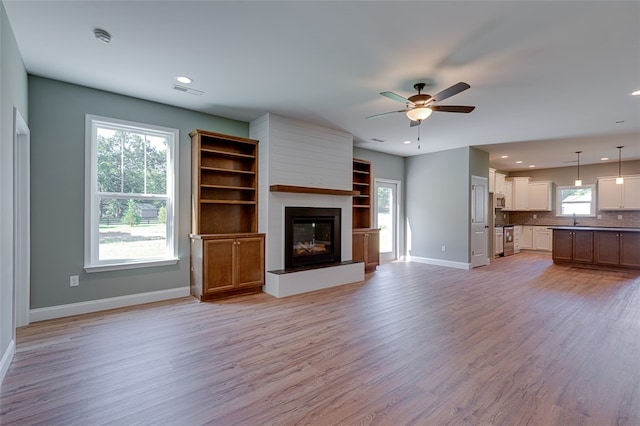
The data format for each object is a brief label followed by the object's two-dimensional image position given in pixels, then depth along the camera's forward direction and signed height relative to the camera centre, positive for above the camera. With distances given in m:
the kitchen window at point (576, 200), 9.07 +0.41
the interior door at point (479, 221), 7.04 -0.19
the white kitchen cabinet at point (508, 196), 10.09 +0.58
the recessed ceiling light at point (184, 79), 3.55 +1.57
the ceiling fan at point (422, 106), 3.29 +1.21
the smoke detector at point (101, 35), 2.63 +1.55
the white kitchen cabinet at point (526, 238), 10.06 -0.81
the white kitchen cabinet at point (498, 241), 8.81 -0.82
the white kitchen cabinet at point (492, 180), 8.83 +0.97
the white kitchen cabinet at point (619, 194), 8.11 +0.55
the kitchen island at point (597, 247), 6.63 -0.75
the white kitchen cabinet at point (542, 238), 9.67 -0.79
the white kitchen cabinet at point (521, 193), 10.01 +0.67
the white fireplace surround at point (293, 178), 4.85 +0.59
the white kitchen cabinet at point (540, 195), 9.70 +0.59
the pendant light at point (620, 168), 7.12 +1.25
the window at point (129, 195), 3.91 +0.24
